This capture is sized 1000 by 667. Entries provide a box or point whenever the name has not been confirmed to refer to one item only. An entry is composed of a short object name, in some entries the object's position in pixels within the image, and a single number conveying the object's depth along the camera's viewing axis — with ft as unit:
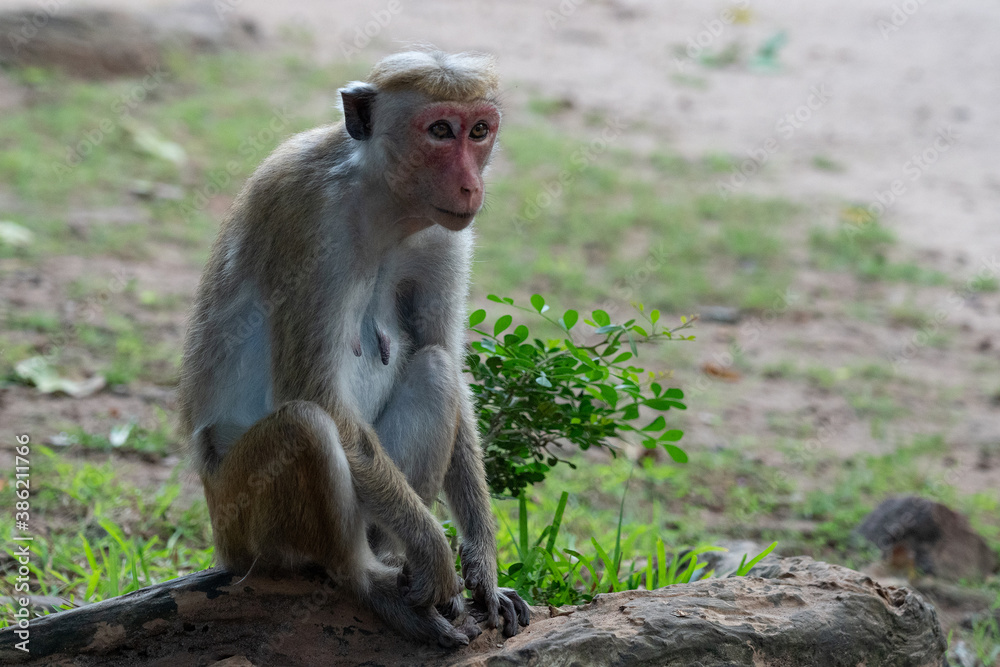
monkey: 21.67
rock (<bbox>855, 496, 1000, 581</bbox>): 36.04
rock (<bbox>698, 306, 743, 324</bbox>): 57.52
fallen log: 20.90
